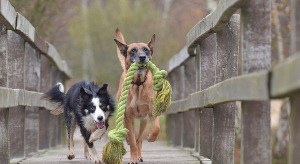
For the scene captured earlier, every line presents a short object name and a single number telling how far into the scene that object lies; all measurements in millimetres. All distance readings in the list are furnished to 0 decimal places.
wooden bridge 7471
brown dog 13521
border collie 13596
